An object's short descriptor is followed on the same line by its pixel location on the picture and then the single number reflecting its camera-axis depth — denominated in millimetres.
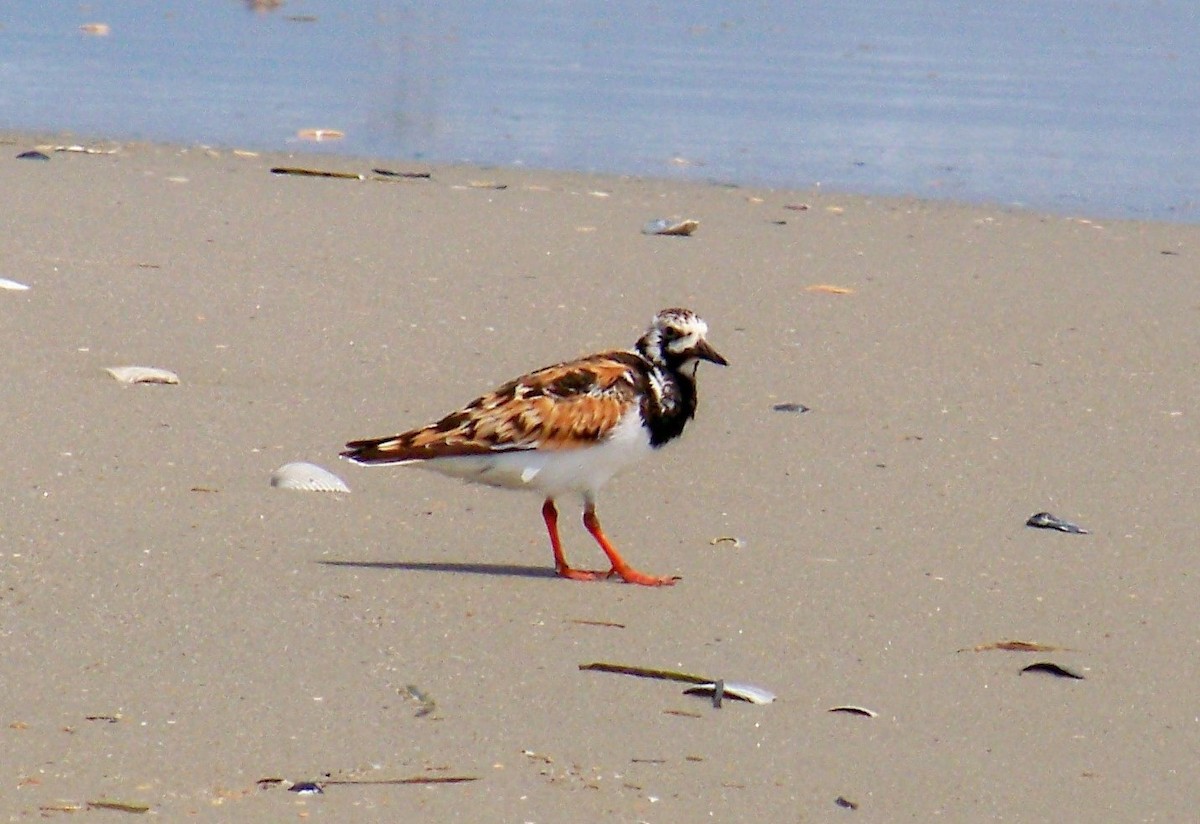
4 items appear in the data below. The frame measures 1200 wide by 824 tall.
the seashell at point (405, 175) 19516
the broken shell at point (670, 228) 17328
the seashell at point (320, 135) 21844
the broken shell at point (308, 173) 19109
